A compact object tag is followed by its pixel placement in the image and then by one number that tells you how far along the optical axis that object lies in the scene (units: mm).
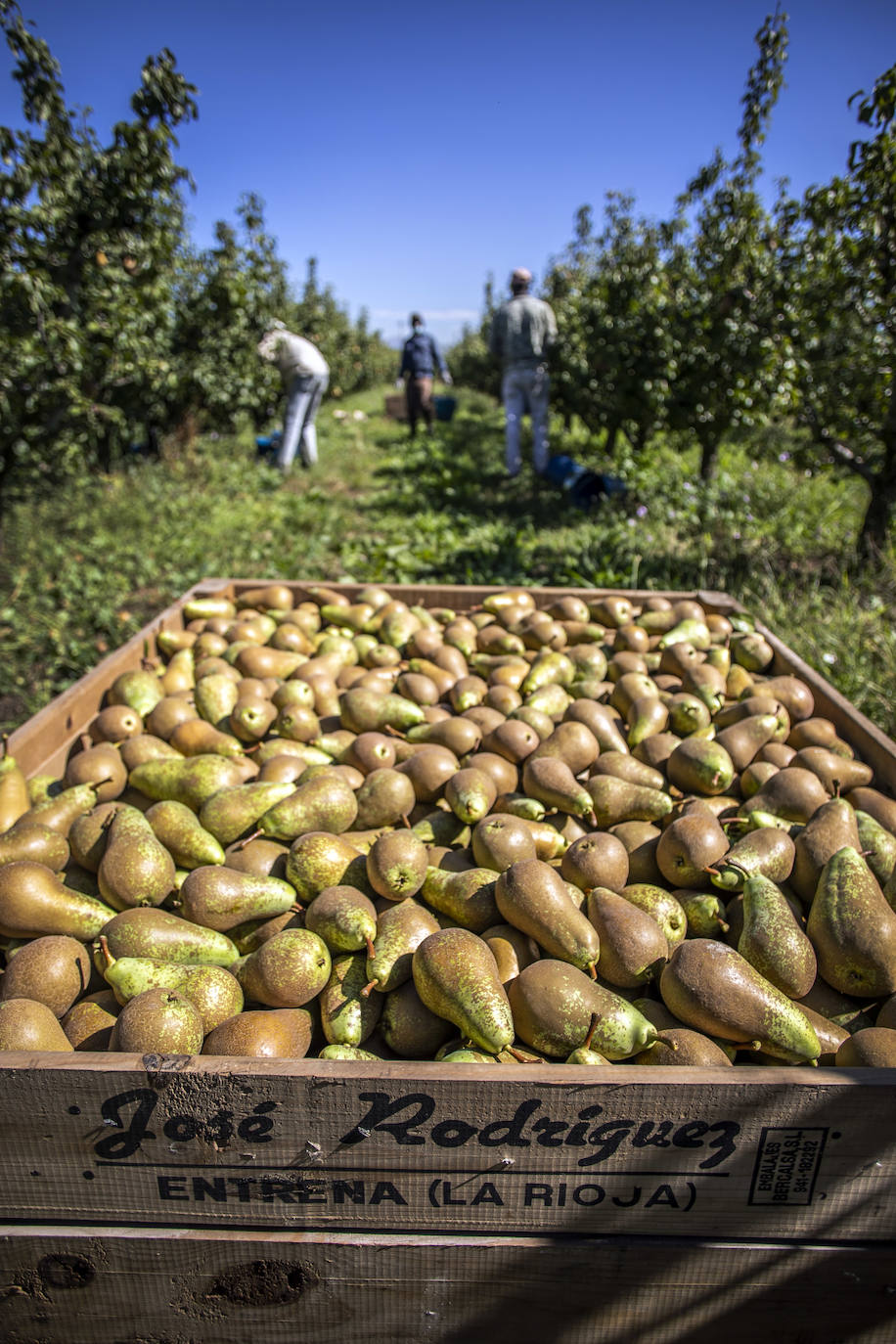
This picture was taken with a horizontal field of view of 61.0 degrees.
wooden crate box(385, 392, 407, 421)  23097
